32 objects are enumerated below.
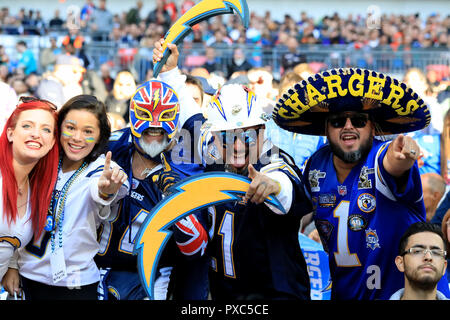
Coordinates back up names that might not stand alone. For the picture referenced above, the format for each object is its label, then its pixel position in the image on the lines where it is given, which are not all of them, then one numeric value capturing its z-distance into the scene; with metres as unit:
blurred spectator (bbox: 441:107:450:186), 6.25
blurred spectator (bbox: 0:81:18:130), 4.95
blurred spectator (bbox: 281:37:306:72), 12.95
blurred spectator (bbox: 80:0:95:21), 17.34
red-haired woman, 3.88
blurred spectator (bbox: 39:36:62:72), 13.81
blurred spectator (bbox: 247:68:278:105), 7.78
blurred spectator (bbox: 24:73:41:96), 10.88
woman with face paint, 3.93
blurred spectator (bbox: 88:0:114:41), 16.39
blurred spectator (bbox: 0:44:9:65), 14.07
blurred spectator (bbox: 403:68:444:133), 7.58
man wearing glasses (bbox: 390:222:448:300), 3.67
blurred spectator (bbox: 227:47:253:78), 11.74
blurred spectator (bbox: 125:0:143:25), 17.67
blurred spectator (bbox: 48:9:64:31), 17.46
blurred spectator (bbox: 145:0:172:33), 17.11
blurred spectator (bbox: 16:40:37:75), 14.06
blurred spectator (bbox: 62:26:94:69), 13.36
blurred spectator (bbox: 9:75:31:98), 9.96
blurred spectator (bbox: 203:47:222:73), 12.67
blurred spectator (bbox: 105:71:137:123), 8.72
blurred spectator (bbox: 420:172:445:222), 5.31
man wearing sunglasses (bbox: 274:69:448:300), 3.80
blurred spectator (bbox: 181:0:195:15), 16.79
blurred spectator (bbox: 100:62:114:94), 12.17
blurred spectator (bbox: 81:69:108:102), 10.57
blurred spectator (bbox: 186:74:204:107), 6.14
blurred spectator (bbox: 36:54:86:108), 7.92
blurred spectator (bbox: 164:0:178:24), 17.65
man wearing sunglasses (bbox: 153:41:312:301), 3.85
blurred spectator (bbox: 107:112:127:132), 6.68
